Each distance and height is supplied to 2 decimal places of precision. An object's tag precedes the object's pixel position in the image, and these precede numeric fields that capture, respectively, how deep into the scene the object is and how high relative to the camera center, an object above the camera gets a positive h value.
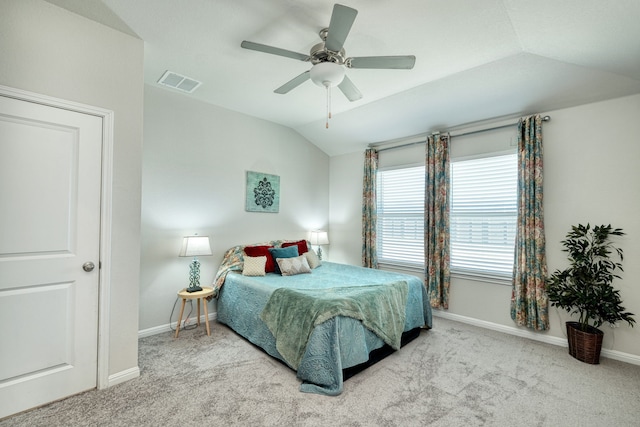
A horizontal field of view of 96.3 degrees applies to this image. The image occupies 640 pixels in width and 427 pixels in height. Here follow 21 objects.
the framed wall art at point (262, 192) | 4.25 +0.35
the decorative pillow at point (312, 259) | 4.09 -0.64
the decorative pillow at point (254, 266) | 3.51 -0.63
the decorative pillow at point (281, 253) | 3.85 -0.51
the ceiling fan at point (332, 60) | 1.98 +1.14
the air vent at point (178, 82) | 3.09 +1.49
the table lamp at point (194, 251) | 3.31 -0.42
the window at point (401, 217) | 4.33 -0.01
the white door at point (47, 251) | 1.90 -0.27
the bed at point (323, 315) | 2.24 -0.93
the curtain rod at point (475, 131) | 3.23 +1.12
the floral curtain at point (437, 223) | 3.89 -0.09
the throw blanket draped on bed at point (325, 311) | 2.35 -0.84
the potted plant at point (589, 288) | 2.64 -0.69
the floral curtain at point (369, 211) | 4.77 +0.08
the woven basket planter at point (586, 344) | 2.66 -1.19
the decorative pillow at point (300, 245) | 4.33 -0.46
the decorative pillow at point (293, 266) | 3.63 -0.65
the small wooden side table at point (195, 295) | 3.10 -0.88
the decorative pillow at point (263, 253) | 3.78 -0.51
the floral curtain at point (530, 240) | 3.17 -0.25
